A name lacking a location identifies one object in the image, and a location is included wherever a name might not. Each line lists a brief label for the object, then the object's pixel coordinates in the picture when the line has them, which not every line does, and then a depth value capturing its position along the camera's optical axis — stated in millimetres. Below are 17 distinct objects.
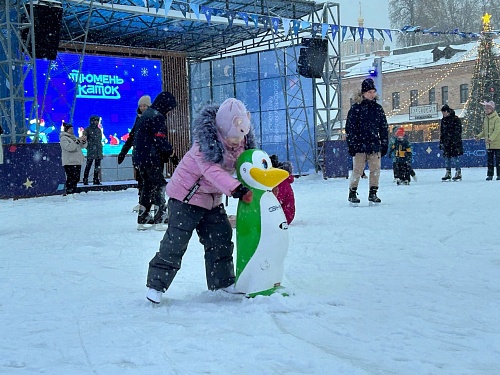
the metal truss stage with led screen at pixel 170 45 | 13078
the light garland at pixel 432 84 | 38344
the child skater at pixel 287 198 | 5656
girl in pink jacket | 3189
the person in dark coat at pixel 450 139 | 12672
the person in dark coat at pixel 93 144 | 16250
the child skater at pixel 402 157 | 12609
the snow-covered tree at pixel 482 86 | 27906
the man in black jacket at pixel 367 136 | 8250
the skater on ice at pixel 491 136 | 11828
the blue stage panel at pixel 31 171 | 12562
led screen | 19219
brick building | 38219
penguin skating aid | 3158
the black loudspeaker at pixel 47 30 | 12914
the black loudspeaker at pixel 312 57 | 17391
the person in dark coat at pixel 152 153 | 6363
